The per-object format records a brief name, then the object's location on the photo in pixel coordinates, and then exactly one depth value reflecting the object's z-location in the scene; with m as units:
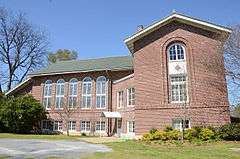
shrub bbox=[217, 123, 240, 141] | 14.95
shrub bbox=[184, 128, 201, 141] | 15.66
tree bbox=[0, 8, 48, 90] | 33.74
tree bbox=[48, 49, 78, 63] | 43.95
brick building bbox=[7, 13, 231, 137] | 17.10
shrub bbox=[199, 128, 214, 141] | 15.37
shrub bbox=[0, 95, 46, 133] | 24.03
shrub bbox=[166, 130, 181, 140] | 15.81
